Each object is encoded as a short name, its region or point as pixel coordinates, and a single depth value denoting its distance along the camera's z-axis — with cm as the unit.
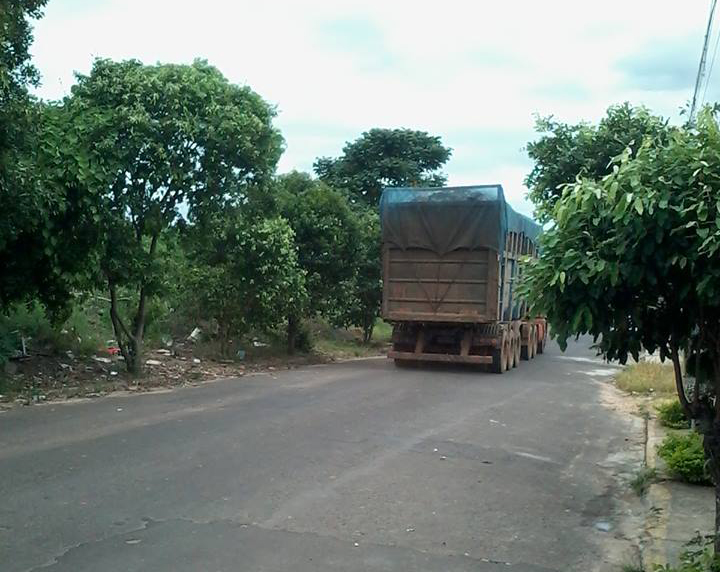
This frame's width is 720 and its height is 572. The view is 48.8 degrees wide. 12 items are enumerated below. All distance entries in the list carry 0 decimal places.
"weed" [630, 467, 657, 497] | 795
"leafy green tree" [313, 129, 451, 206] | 3138
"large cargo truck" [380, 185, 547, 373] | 1769
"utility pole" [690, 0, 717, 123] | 1350
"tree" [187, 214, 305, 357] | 1802
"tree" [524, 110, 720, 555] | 460
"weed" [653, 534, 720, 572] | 482
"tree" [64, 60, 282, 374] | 1348
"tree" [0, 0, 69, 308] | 1050
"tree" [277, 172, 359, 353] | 2078
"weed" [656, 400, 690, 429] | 1106
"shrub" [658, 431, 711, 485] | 786
